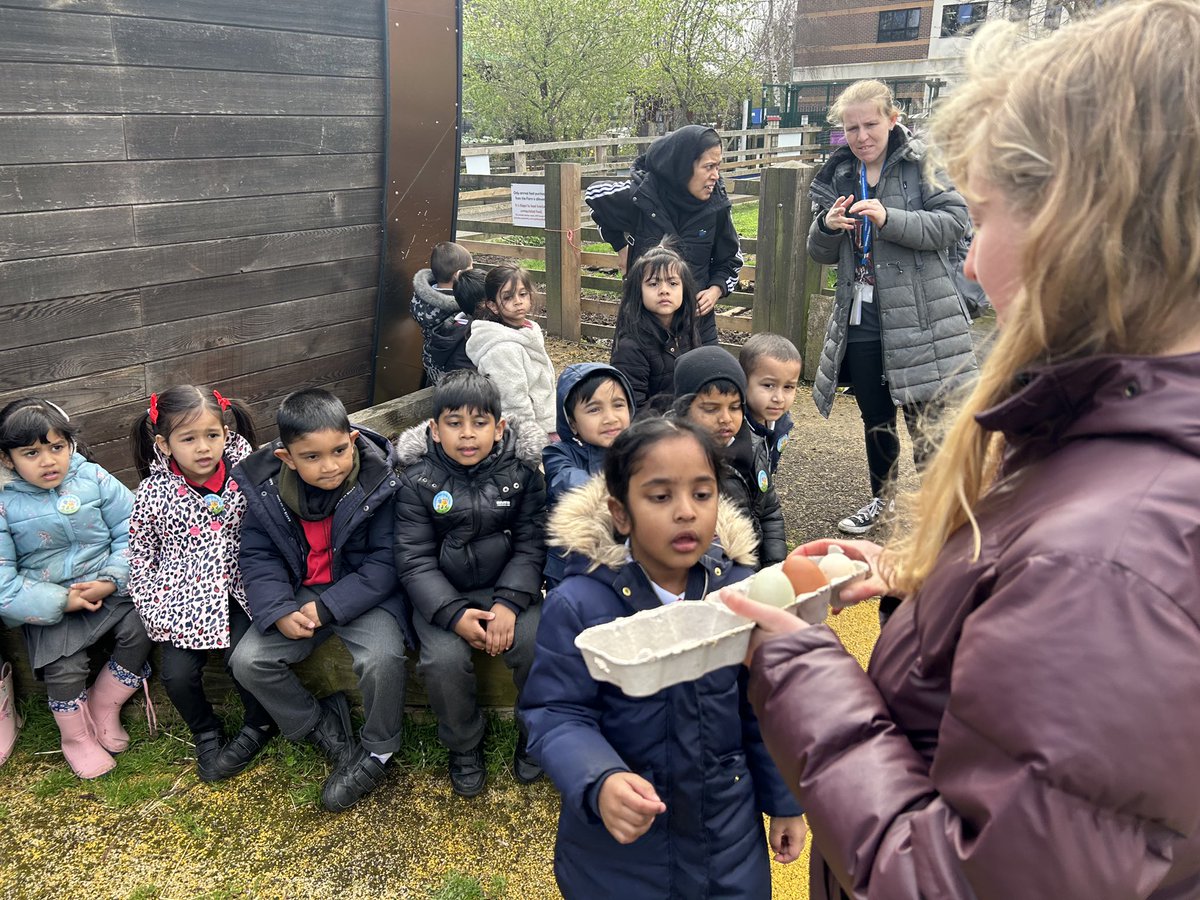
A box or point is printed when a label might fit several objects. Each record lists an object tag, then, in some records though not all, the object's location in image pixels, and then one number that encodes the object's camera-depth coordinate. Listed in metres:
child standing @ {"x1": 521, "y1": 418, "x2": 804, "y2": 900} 1.84
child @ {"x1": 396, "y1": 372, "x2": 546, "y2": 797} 2.89
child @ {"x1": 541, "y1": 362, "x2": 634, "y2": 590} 3.22
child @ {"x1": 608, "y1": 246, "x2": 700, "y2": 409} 4.18
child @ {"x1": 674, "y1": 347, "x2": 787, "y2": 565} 3.20
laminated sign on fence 8.22
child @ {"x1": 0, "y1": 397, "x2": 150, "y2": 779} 3.01
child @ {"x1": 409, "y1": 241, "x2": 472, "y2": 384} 5.00
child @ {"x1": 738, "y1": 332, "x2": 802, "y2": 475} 3.59
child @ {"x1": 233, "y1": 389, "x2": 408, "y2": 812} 2.89
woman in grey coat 3.95
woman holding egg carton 0.77
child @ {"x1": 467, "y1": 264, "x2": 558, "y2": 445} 4.38
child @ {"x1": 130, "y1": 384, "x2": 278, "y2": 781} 3.00
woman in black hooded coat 4.70
